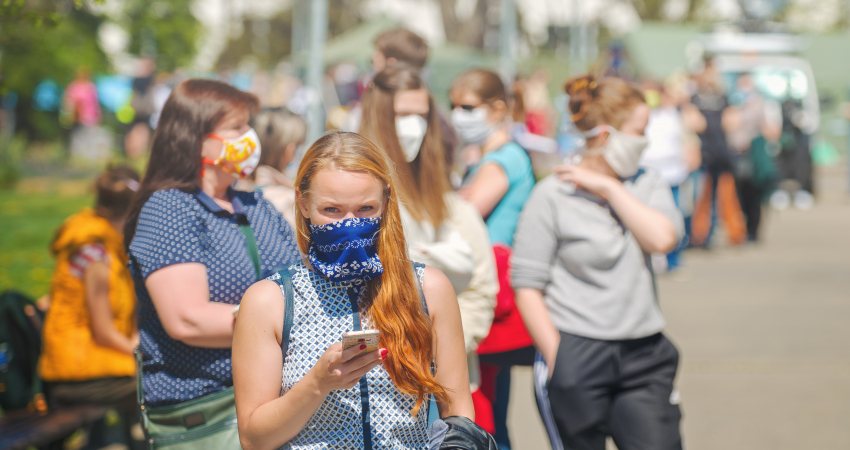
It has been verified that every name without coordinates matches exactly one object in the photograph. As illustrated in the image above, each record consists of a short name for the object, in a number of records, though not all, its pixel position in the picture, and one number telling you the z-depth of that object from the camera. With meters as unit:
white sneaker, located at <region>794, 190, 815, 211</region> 43.25
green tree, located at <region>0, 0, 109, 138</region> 41.91
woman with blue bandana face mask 6.08
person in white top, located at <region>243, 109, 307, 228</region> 11.57
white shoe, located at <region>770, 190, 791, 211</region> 43.66
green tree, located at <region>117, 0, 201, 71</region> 53.94
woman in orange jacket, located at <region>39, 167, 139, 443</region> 11.54
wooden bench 10.87
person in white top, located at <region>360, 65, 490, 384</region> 8.92
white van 53.28
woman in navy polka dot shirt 7.59
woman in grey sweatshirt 8.98
